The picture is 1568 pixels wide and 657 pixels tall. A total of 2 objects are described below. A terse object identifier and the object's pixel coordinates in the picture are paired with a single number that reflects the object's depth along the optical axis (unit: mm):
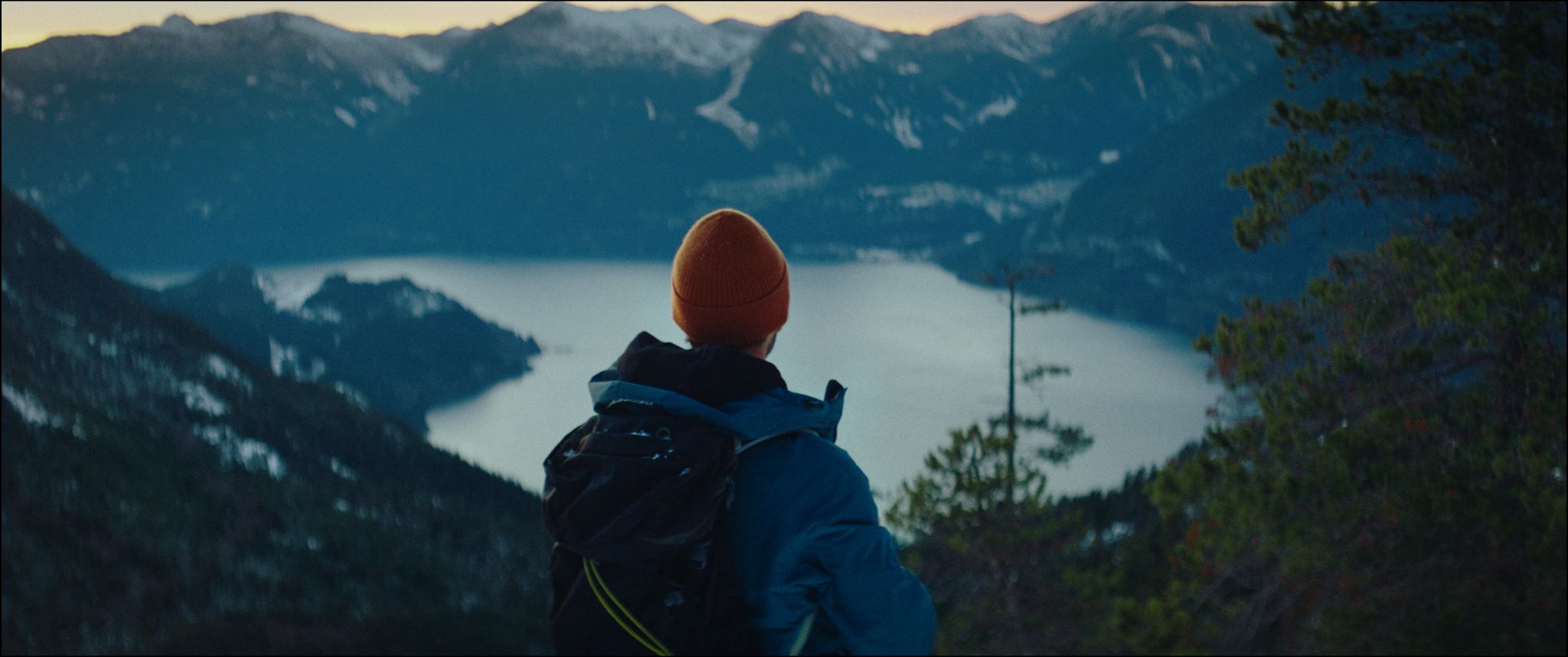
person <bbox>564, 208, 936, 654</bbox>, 2344
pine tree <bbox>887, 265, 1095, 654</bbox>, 16500
